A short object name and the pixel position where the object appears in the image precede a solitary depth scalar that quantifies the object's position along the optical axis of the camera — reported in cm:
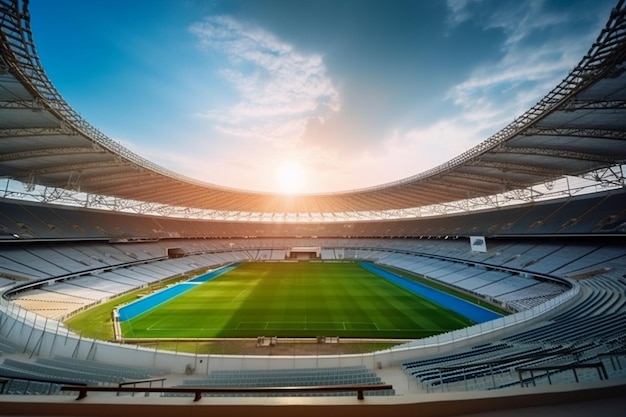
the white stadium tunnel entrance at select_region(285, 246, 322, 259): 6619
